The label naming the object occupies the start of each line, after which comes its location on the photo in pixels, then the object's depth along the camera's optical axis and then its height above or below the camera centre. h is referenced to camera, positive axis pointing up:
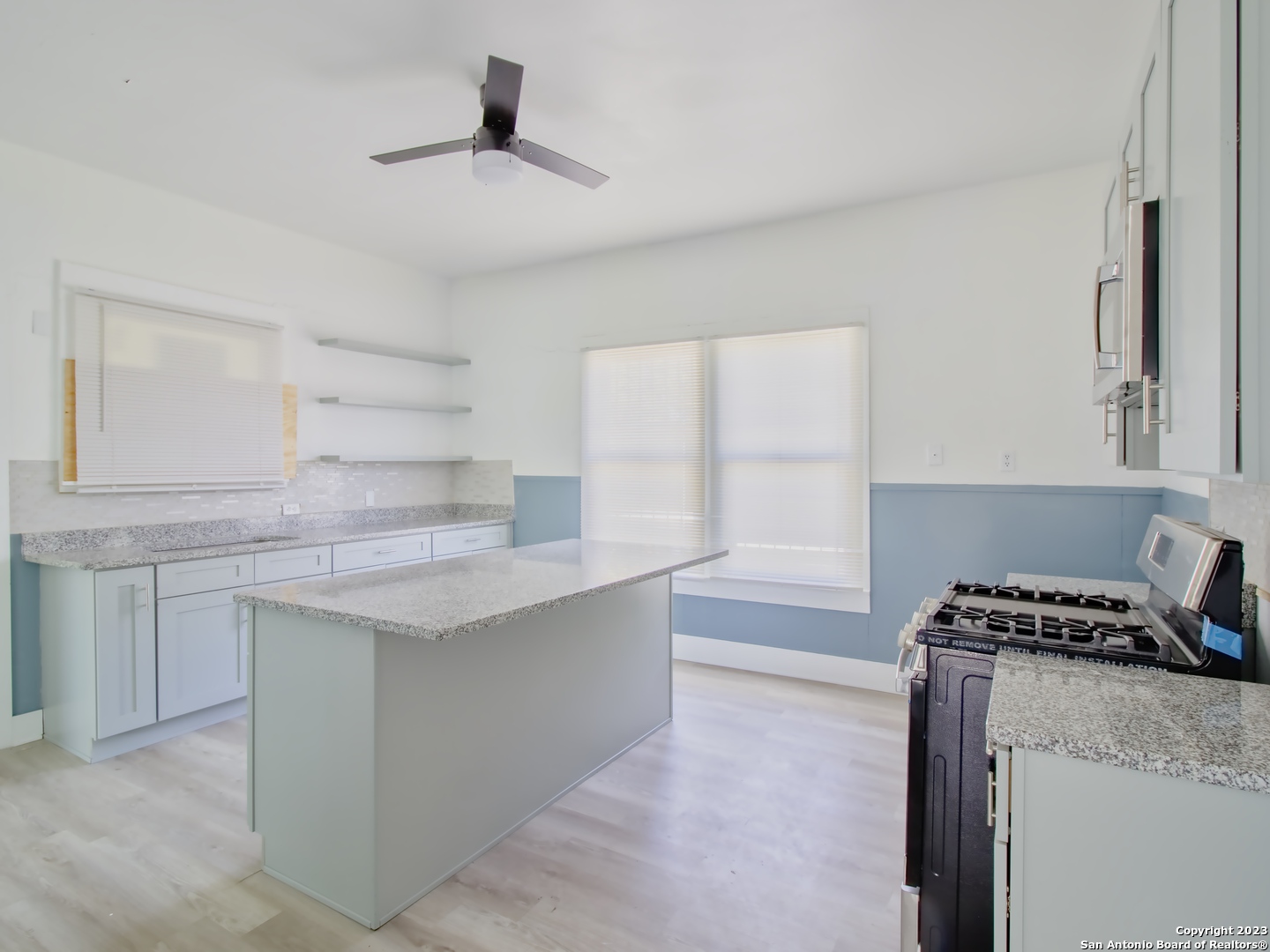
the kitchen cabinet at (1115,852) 0.94 -0.57
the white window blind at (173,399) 3.22 +0.37
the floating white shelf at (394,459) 4.33 +0.07
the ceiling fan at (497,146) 2.28 +1.17
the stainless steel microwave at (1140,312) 1.26 +0.31
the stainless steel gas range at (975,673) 1.38 -0.48
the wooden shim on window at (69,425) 3.14 +0.20
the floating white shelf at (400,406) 4.35 +0.45
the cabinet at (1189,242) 0.96 +0.38
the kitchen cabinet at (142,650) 2.86 -0.83
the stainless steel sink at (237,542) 3.44 -0.42
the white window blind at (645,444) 4.29 +0.17
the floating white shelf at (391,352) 4.33 +0.82
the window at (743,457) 3.82 +0.07
